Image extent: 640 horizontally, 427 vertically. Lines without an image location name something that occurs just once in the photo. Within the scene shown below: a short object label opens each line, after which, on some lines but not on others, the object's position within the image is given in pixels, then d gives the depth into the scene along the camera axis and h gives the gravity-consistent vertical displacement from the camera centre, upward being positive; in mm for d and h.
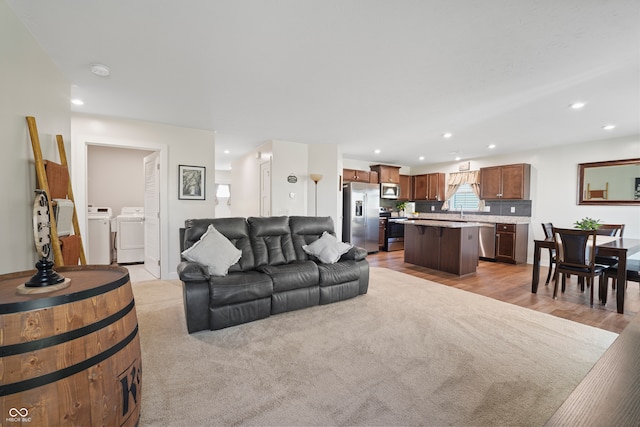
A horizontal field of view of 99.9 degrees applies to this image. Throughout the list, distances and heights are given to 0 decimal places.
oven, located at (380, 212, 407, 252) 7148 -715
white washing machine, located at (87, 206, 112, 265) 4855 -606
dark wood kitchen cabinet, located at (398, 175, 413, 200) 7812 +572
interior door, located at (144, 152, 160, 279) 4211 -152
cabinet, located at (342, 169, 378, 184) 6656 +782
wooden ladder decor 1930 +165
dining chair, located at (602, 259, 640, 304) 3027 -744
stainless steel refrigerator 6371 -186
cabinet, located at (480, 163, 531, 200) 5660 +573
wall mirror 4488 +455
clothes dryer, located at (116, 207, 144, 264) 5137 -662
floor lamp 5344 +577
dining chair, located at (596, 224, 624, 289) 3411 -369
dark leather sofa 2412 -713
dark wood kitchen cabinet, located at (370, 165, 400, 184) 7223 +918
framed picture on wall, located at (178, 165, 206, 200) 4266 +366
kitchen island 4414 -683
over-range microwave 7387 +447
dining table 2895 -492
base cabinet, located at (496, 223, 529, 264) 5492 -724
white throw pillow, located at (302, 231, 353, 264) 3277 -534
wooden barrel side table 794 -496
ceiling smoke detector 2407 +1232
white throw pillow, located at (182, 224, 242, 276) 2619 -483
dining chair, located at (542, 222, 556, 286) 3941 -400
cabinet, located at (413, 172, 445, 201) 7298 +573
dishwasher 5785 -739
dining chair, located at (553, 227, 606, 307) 3122 -572
